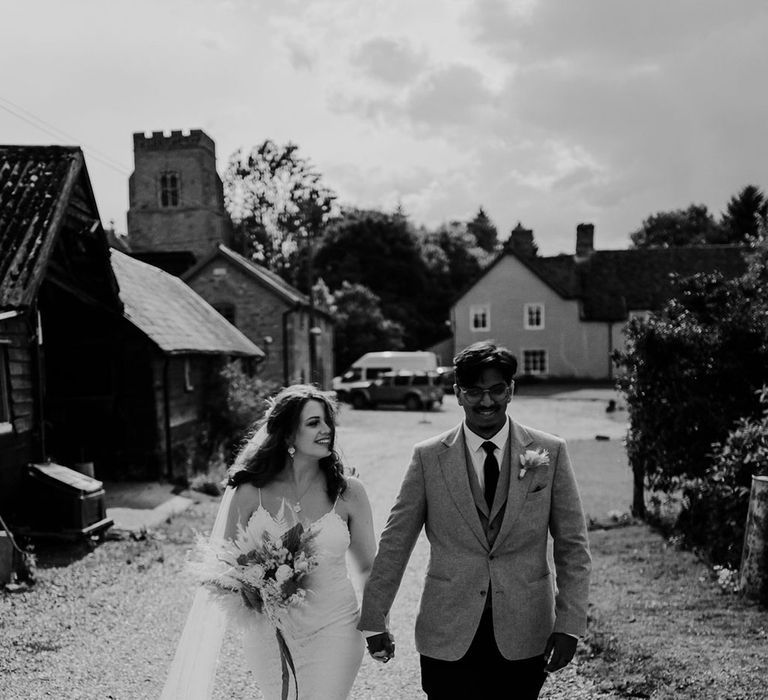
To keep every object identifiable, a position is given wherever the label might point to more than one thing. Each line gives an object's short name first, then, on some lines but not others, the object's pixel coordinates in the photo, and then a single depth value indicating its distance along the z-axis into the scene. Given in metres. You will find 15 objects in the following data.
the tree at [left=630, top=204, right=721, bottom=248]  72.50
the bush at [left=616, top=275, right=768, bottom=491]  9.54
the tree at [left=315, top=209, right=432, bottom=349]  59.56
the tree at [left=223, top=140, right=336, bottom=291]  50.47
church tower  43.34
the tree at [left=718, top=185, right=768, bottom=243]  64.56
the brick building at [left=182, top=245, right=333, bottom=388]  32.56
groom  3.38
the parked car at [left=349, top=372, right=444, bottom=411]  33.94
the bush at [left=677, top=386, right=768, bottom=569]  7.73
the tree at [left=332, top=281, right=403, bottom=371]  48.69
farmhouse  46.16
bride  3.67
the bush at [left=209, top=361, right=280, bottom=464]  18.36
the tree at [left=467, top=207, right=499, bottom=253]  95.51
